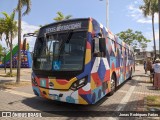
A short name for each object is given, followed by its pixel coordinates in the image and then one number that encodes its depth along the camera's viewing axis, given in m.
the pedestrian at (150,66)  10.02
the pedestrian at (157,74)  7.65
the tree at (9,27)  13.36
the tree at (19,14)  8.53
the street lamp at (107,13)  14.96
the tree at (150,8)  16.34
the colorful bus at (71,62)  4.09
